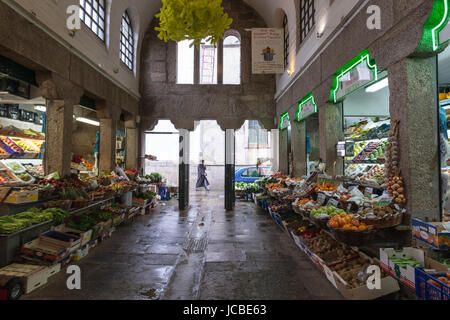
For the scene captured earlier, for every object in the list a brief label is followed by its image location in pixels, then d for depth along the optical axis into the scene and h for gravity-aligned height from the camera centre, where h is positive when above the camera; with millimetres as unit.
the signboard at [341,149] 6070 +411
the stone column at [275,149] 12039 +796
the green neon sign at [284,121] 10409 +1859
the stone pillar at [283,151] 11555 +677
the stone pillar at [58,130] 6254 +824
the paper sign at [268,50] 7941 +3503
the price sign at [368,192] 4730 -452
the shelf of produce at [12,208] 4570 -769
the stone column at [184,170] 10633 -188
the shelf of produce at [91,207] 5812 -1043
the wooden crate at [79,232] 5239 -1375
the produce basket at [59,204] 5199 -787
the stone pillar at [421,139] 3492 +373
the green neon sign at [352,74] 4613 +1792
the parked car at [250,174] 14156 -432
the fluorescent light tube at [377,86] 5916 +1912
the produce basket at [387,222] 3471 -723
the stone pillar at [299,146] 9148 +708
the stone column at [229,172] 10523 -257
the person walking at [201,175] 15516 -580
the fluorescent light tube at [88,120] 10484 +1813
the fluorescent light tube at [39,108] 8117 +1751
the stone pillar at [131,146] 11773 +855
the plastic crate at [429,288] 2412 -1158
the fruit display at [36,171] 6296 -156
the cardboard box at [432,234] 2940 -771
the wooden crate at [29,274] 3688 -1559
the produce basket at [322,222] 4199 -898
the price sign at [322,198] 5334 -655
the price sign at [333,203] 4758 -663
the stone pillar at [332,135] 6320 +758
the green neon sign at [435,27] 3049 +1704
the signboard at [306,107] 7252 +1739
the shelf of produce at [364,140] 5326 +594
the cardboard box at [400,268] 2914 -1162
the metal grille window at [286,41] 10450 +5047
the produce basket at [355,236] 3580 -957
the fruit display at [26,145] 6902 +522
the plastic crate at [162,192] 13070 -1312
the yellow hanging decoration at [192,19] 2834 +1647
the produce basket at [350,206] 4309 -656
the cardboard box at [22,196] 4555 -567
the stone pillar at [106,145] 8922 +674
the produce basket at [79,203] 5807 -857
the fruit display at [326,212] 4273 -773
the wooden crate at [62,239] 4582 -1352
